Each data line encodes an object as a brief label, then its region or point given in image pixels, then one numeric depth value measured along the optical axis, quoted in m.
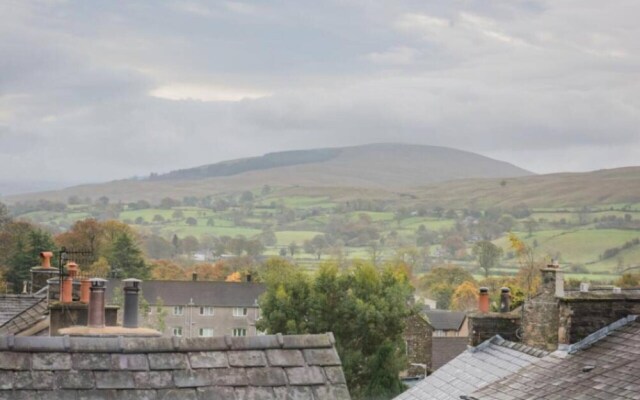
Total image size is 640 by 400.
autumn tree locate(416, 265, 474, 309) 181.25
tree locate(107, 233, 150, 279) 131.62
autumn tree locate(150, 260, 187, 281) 170.75
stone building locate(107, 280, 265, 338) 120.19
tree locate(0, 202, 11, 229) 161.82
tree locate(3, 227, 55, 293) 115.12
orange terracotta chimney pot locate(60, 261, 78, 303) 25.53
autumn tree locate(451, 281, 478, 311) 161.50
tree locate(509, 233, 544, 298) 91.82
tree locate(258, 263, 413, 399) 65.50
